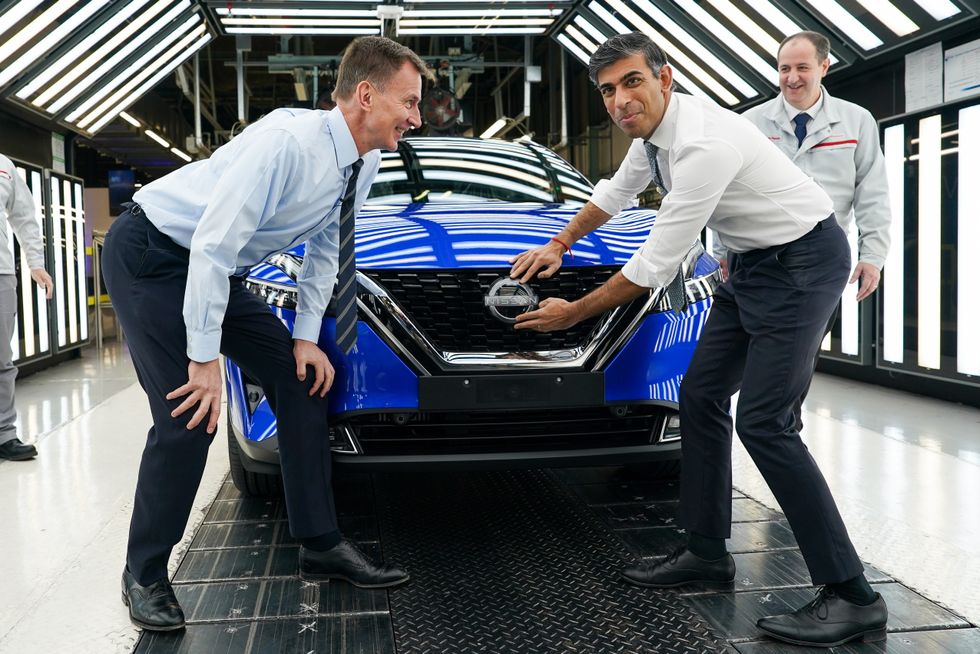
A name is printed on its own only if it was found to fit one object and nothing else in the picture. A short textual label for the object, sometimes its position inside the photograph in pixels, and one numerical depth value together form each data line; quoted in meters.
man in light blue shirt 2.06
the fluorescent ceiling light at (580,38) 9.12
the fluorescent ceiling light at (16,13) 5.92
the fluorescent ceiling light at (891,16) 5.33
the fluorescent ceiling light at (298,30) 8.36
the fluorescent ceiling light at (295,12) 7.94
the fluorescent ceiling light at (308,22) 8.20
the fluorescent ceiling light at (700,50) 7.41
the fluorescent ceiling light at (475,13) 8.20
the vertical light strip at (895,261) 5.91
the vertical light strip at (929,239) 5.54
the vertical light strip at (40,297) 7.62
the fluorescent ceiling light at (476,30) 8.76
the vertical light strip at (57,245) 8.13
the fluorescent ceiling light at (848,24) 5.71
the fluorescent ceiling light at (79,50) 7.07
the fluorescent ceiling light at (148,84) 9.08
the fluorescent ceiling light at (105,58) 7.52
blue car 2.51
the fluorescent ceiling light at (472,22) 8.52
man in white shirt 2.16
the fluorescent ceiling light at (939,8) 5.00
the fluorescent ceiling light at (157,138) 15.77
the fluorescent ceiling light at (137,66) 8.34
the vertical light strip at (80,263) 8.88
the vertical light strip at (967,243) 5.17
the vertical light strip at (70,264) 8.55
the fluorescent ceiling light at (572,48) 9.45
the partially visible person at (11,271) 4.12
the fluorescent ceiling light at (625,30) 8.16
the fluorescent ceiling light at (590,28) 8.80
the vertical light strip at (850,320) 6.39
